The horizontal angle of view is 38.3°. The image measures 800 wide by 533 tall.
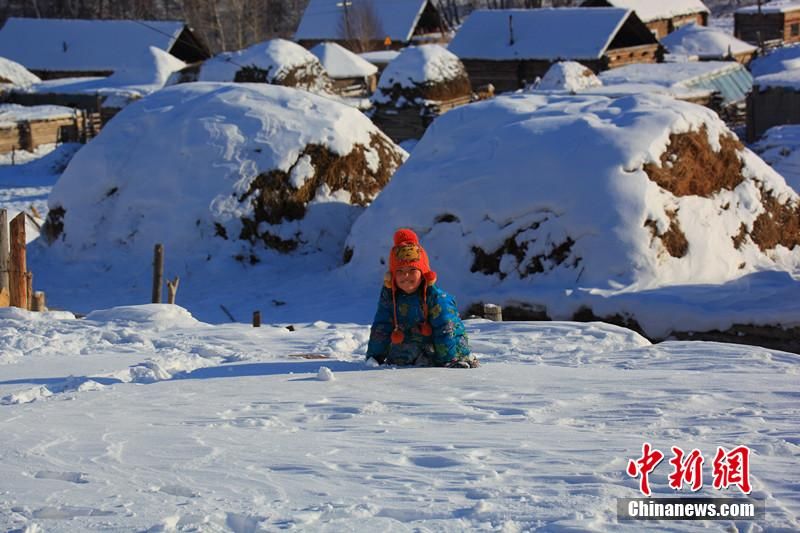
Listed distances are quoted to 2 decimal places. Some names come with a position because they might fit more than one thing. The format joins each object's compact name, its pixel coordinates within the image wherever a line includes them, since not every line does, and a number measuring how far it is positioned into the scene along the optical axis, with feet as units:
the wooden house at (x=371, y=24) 188.03
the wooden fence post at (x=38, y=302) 34.65
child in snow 25.18
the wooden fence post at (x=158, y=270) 40.14
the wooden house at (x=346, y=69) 134.51
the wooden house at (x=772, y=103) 97.91
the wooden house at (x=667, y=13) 190.02
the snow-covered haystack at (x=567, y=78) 101.09
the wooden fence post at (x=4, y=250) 33.45
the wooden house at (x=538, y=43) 133.90
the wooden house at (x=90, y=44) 158.92
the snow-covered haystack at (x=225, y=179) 51.52
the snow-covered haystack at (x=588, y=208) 40.83
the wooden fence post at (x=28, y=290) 34.22
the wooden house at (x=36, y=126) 107.04
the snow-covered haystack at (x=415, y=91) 100.07
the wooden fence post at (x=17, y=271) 33.81
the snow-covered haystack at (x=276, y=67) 97.96
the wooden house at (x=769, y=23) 193.67
